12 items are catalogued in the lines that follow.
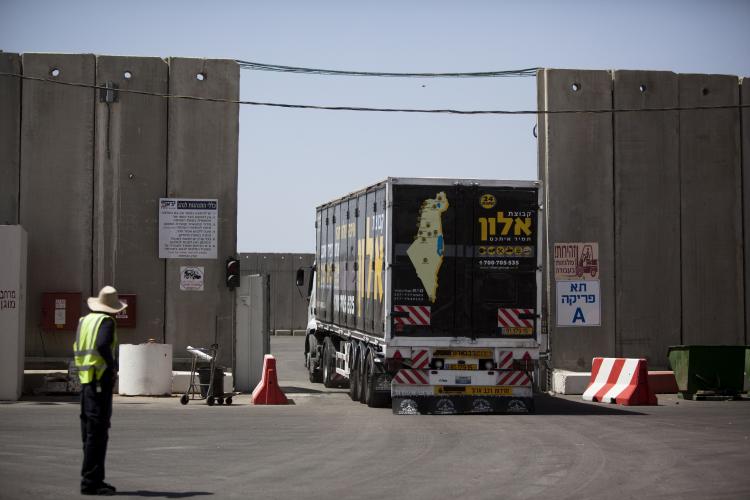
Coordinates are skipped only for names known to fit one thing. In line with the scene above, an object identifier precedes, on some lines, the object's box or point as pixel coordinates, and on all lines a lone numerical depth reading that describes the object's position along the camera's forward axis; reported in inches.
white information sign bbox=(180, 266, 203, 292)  1021.8
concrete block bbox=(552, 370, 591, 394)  1011.3
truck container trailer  794.2
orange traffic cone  890.7
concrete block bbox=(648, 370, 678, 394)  1020.5
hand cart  866.8
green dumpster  950.4
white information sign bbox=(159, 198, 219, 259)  1019.3
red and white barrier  900.6
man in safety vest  435.2
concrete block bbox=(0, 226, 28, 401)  891.4
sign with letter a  1058.7
